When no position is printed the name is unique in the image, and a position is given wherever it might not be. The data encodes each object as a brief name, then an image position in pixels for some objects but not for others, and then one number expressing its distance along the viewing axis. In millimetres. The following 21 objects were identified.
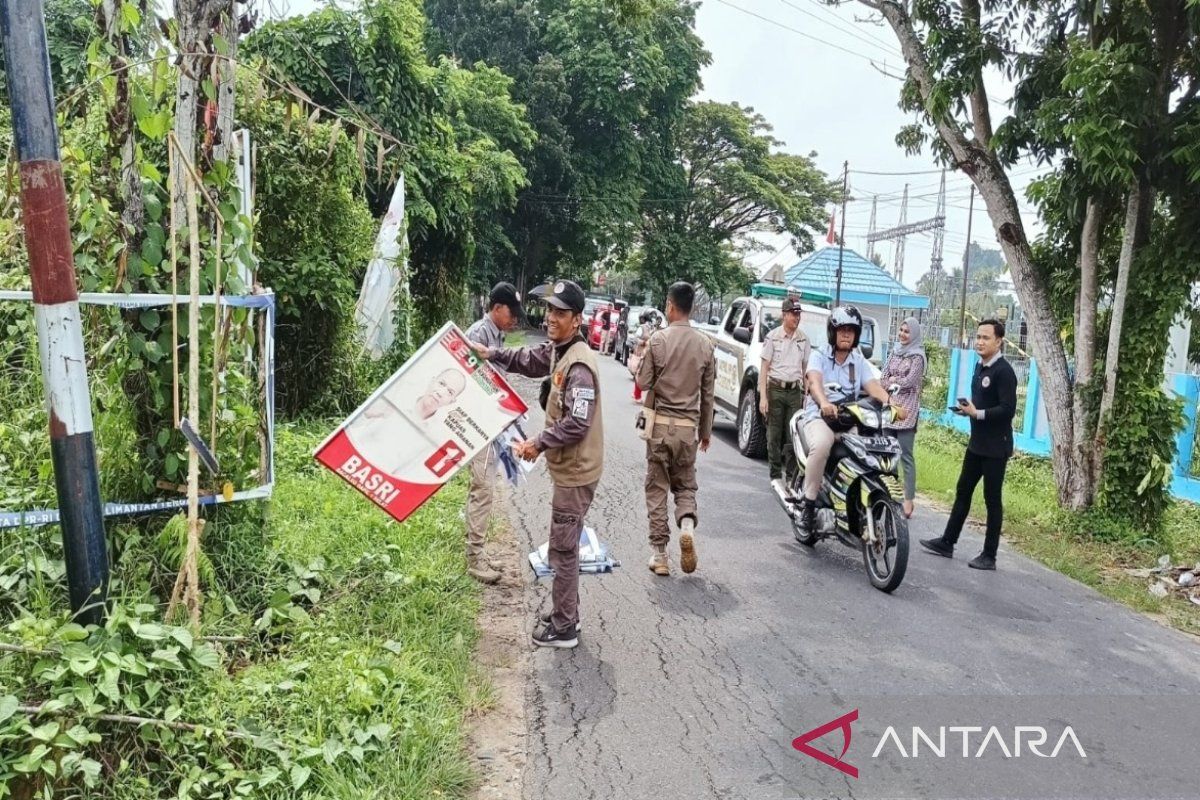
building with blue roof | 27641
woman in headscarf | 7589
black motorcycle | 5469
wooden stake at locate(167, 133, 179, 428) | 3326
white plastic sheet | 10211
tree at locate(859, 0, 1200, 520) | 6367
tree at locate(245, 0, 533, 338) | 11648
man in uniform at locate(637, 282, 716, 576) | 5625
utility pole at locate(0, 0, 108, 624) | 2684
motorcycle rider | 6035
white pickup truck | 10164
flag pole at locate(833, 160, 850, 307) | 24938
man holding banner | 4281
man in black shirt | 6184
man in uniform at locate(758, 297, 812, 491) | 8297
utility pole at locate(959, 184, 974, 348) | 21648
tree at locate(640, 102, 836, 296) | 37406
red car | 25641
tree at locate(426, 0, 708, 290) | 28938
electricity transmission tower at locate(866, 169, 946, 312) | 30141
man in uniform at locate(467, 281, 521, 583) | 5230
